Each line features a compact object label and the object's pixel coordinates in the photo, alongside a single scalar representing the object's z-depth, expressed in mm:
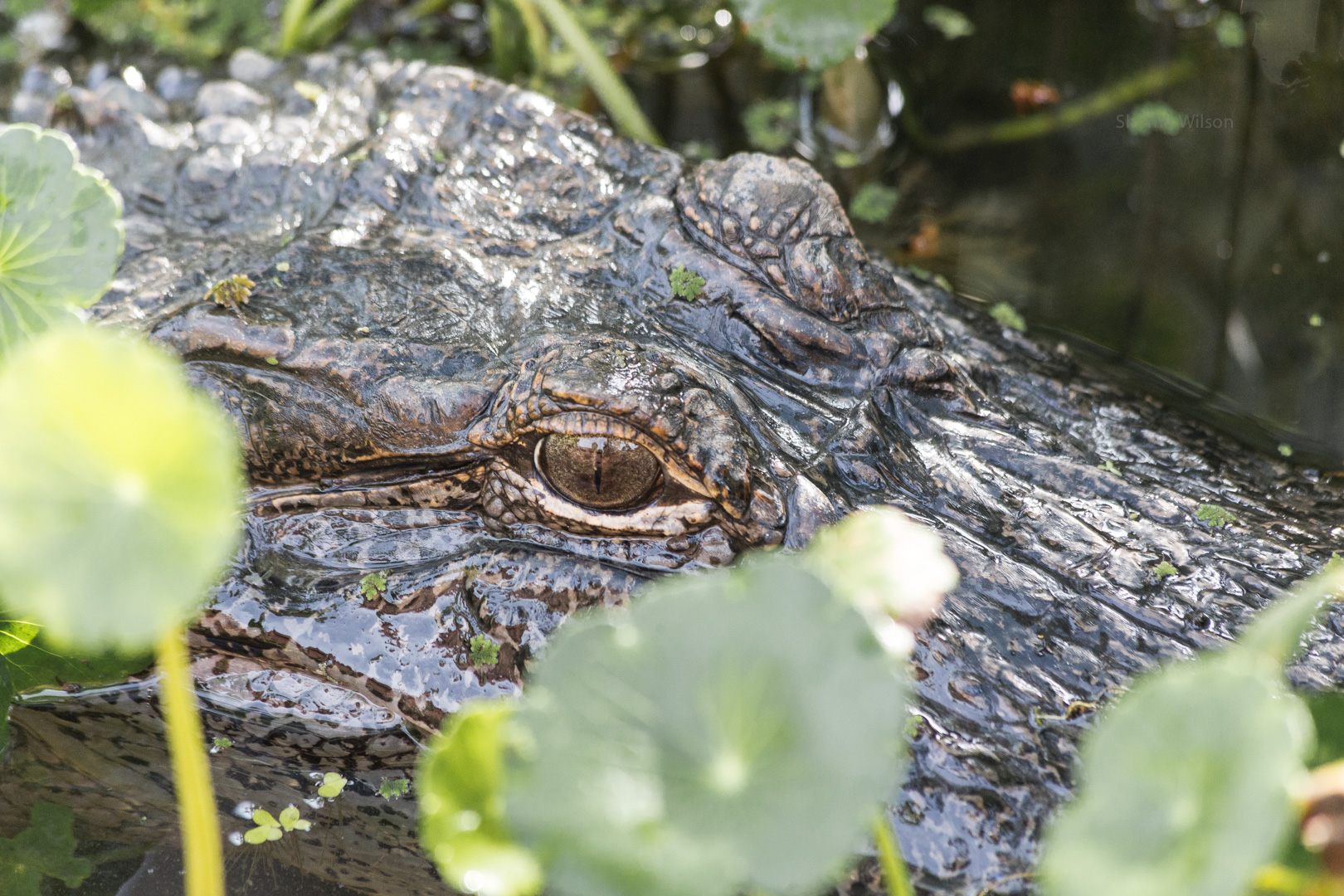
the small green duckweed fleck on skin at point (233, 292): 4523
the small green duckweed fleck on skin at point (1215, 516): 4480
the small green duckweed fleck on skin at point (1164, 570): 4082
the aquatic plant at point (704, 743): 2211
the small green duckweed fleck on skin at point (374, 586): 4336
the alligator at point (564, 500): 3881
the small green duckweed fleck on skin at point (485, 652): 4176
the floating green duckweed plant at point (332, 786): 4371
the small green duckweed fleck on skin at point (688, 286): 4805
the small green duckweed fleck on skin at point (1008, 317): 6524
